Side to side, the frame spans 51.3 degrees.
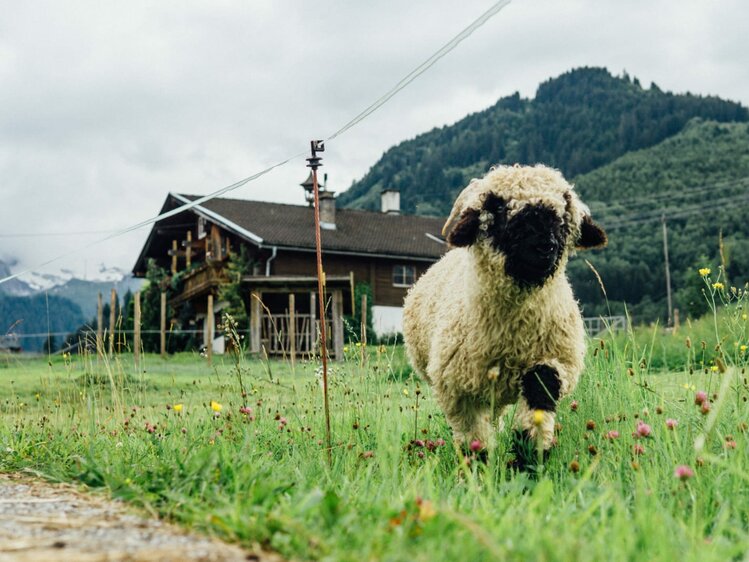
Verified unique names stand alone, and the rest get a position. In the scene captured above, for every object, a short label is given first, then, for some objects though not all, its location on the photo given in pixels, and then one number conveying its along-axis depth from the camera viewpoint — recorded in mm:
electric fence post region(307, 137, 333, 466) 4613
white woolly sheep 4238
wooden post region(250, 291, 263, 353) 27197
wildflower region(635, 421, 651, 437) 3225
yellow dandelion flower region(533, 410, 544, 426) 2650
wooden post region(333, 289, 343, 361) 25438
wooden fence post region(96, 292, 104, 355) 17786
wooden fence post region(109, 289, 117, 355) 16453
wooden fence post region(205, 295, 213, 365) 18570
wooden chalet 31906
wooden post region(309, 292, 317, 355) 21908
